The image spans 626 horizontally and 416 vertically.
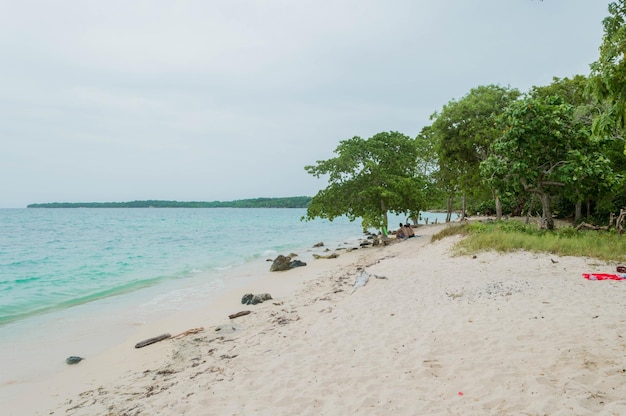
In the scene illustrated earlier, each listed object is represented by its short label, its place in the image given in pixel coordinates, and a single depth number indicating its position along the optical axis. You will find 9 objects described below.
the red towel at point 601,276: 9.45
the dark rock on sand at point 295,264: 19.70
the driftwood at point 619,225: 15.40
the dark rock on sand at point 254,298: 12.12
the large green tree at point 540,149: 16.83
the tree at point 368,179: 24.47
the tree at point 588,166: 16.24
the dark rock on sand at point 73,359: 8.17
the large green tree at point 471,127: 24.13
